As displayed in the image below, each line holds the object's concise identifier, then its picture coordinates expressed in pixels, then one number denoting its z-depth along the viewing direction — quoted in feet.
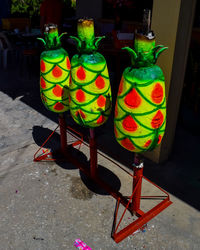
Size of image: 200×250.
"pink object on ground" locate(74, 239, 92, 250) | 9.68
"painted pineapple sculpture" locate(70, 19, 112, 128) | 9.92
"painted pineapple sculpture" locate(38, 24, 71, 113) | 11.65
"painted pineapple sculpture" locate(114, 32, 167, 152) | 8.36
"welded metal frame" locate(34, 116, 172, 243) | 10.20
